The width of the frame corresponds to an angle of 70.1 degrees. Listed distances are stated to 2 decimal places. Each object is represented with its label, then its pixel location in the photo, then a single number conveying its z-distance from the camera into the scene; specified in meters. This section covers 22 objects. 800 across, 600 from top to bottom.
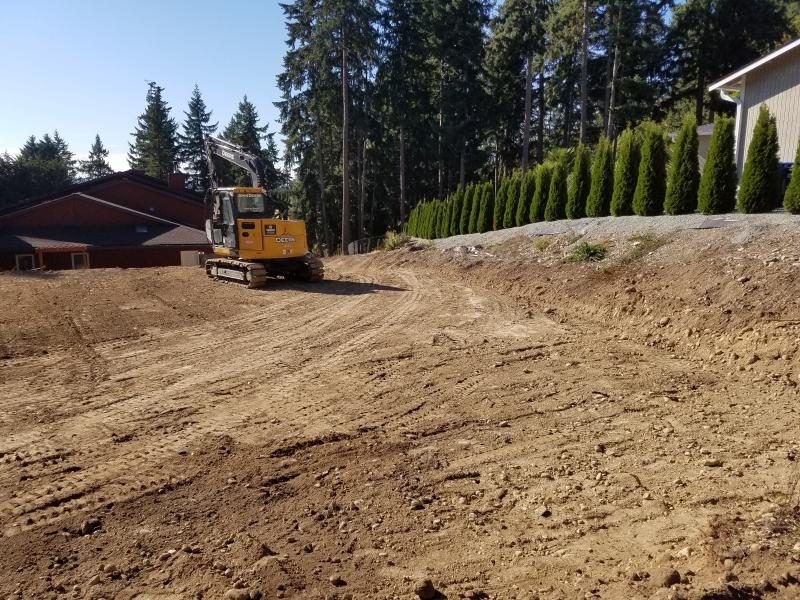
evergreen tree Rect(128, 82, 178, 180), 61.72
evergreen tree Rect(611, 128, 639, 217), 15.58
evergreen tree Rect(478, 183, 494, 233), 23.03
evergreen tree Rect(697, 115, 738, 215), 12.84
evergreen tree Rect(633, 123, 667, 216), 14.78
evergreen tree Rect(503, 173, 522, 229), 21.20
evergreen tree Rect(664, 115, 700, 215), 13.82
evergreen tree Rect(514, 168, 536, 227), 20.33
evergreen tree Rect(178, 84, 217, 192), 63.94
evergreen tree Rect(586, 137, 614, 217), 16.55
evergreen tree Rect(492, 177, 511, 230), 21.95
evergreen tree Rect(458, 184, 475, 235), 24.69
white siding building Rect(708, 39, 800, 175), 15.04
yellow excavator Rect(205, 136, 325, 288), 15.46
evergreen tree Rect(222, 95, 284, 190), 49.81
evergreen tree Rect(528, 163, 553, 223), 19.59
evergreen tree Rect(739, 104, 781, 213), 12.06
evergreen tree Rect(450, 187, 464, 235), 25.52
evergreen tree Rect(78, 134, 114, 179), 99.31
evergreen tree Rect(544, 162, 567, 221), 18.73
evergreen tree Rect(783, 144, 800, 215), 11.12
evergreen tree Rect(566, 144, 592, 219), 17.73
